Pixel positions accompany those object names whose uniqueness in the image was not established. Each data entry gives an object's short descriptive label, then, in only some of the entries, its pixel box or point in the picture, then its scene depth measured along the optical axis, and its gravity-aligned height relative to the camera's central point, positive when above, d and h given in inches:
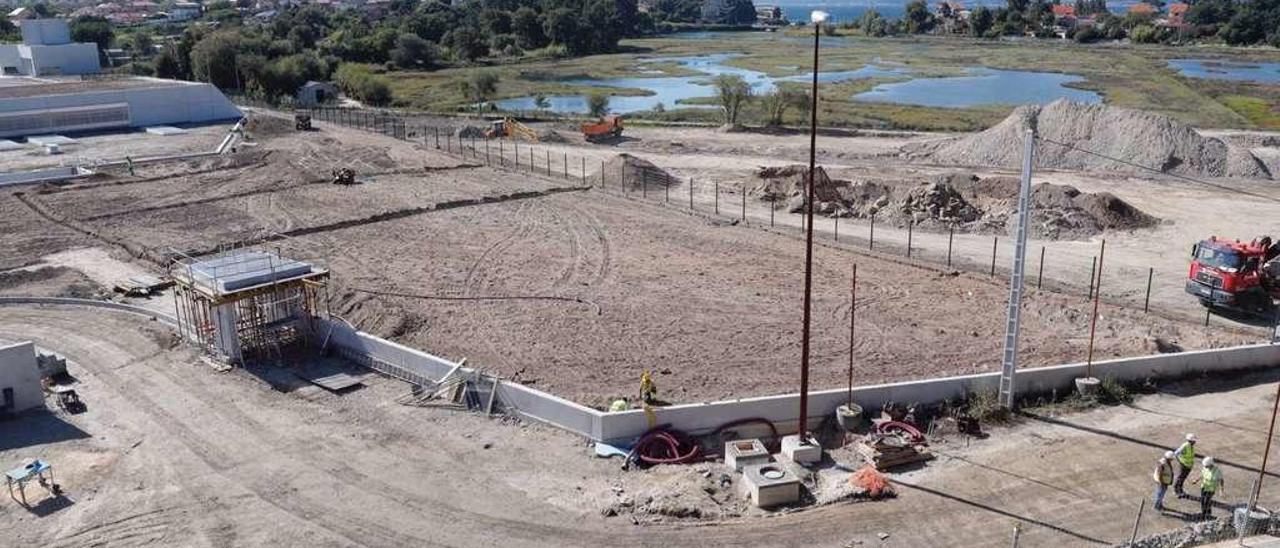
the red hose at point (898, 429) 706.8 -291.9
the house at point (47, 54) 2940.5 -67.1
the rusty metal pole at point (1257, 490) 598.2 -294.7
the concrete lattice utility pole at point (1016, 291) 683.4 -194.0
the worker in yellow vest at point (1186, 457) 618.2 -273.4
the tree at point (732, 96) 2407.7 -178.8
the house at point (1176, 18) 6378.0 -9.2
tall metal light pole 562.6 -172.2
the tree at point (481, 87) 2832.2 -177.1
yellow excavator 2194.9 -234.0
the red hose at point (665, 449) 677.3 -293.7
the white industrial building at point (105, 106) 2183.8 -172.9
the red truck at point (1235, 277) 993.5 -263.2
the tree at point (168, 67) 3329.2 -123.8
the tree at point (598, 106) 2642.7 -217.4
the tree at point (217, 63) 3129.9 -105.9
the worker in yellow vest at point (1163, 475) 599.4 -275.4
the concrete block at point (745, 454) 657.6 -286.2
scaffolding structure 838.5 -240.3
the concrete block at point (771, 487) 612.1 -287.3
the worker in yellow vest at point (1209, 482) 589.6 -275.7
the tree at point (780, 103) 2420.0 -197.9
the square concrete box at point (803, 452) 670.5 -289.7
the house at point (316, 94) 3015.7 -201.1
